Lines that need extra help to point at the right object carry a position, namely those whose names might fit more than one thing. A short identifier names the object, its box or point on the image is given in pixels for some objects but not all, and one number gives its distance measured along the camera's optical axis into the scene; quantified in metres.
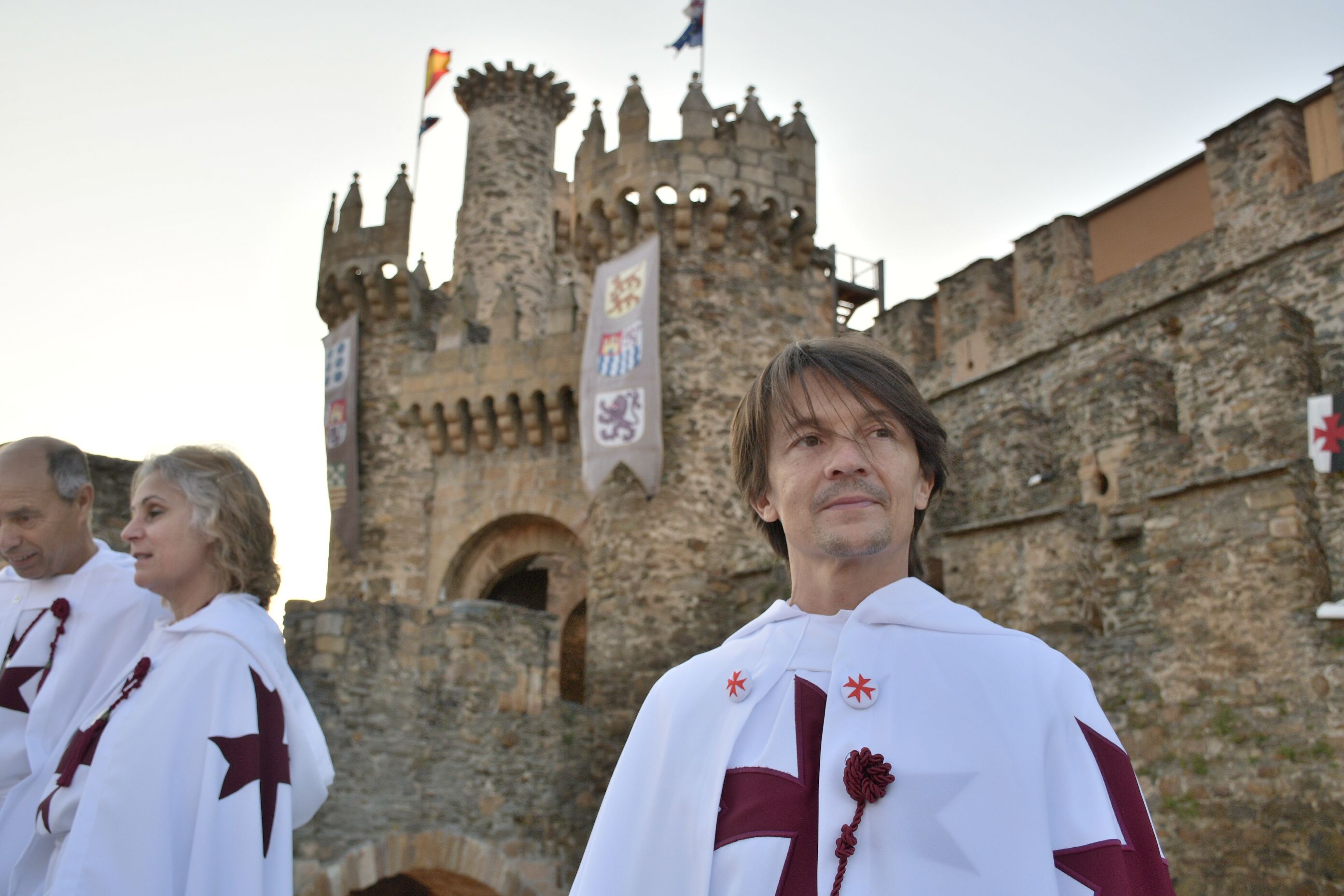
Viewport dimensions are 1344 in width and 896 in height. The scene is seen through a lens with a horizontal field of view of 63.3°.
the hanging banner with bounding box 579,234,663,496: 12.17
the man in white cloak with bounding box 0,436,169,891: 3.51
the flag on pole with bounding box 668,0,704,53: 15.78
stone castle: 7.89
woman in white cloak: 2.79
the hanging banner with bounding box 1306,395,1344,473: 9.39
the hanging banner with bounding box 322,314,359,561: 14.92
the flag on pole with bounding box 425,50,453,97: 20.78
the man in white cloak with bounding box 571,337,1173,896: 1.62
